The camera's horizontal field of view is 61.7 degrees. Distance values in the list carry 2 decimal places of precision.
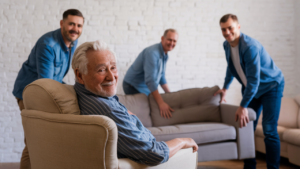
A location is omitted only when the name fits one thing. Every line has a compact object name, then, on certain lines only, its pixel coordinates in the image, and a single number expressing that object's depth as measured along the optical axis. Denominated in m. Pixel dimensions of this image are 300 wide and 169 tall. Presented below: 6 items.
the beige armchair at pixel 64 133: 1.08
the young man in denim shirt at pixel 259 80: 2.47
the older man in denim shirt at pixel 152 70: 2.99
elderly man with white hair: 1.22
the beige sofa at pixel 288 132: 2.73
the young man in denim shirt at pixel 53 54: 2.14
